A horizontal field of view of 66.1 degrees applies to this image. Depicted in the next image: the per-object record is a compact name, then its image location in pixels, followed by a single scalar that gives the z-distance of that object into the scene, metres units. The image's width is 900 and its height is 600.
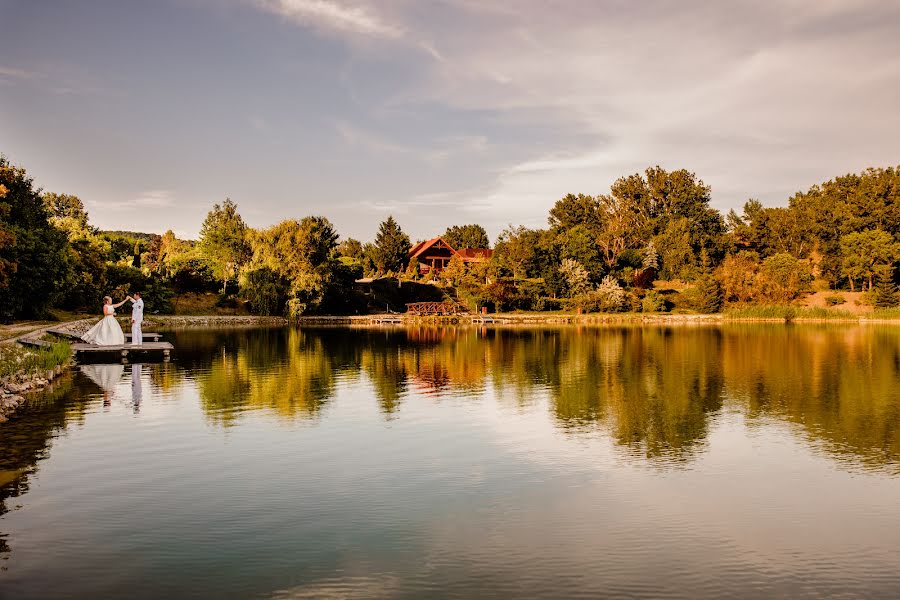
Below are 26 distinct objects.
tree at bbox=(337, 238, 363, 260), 103.81
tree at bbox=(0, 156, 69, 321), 37.81
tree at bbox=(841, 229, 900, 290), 72.62
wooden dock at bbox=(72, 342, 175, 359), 30.41
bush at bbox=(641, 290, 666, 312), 72.31
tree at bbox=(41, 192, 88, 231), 96.53
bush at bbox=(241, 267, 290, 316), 64.12
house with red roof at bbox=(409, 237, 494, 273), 96.25
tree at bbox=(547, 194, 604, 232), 95.62
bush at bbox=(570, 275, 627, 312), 71.31
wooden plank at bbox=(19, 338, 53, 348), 27.61
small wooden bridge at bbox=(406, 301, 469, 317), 71.88
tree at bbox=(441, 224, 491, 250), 142.00
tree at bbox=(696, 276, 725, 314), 71.38
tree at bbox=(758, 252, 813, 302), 72.44
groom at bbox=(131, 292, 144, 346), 31.49
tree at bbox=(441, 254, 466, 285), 74.94
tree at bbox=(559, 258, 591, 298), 73.38
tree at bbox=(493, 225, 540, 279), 76.38
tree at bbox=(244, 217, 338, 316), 63.81
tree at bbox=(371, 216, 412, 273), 92.00
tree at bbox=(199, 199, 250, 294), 71.00
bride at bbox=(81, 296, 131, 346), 31.00
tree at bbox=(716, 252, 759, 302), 72.31
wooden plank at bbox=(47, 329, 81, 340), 33.44
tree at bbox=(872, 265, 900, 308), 69.12
